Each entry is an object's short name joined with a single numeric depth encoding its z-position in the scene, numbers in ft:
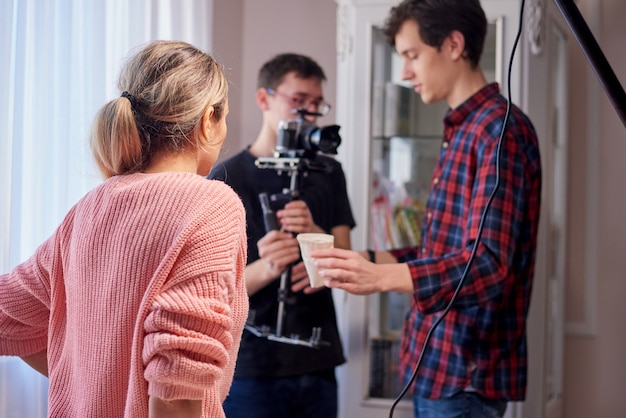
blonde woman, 3.28
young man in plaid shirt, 5.50
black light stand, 3.24
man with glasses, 6.19
